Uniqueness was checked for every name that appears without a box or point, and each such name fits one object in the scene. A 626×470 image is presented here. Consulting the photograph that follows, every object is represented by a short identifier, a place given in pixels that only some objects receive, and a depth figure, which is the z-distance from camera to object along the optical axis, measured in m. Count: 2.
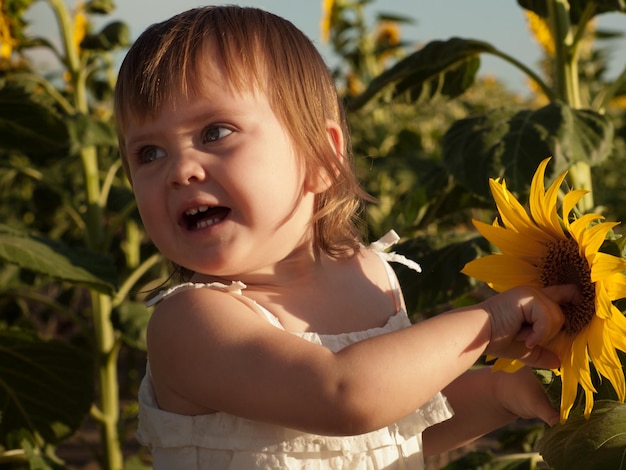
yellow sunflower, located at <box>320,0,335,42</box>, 5.43
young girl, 1.23
